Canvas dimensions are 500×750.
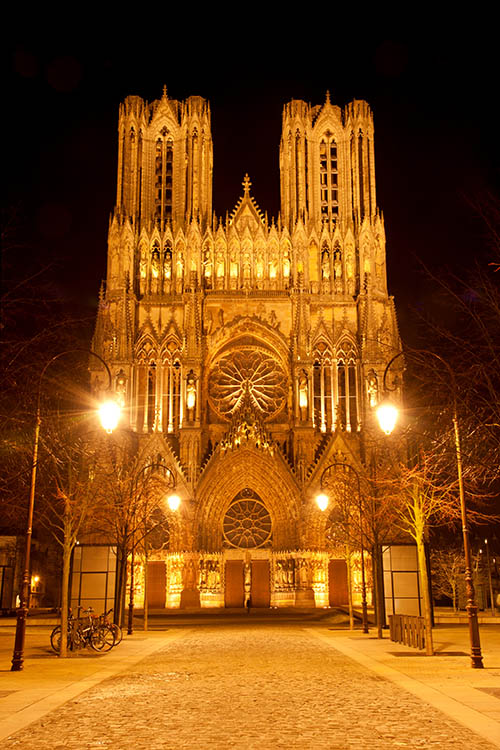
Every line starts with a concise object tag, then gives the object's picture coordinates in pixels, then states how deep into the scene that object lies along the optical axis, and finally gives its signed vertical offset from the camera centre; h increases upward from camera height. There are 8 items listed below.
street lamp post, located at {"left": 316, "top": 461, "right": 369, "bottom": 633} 29.10 +2.67
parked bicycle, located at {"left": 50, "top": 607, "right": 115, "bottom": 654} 20.88 -1.00
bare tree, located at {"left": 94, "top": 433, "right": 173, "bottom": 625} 30.02 +4.51
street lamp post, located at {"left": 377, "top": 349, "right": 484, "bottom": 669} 16.23 +0.60
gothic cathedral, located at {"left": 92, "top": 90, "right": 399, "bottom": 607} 47.22 +15.72
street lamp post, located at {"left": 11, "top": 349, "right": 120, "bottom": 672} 16.59 +1.30
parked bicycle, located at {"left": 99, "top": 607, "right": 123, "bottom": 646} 22.11 -0.81
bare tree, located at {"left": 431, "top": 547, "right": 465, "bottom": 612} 56.84 +1.71
